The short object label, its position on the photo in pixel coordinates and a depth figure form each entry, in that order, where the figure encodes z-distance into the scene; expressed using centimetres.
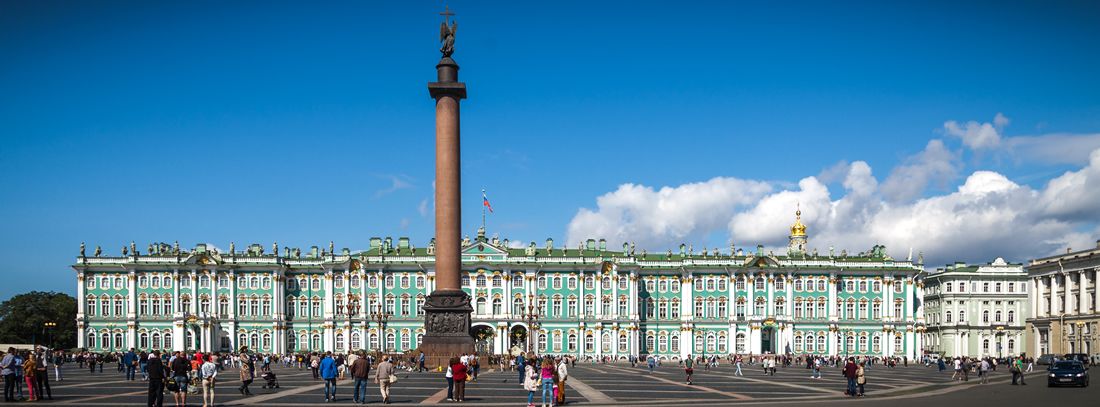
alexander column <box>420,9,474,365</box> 5653
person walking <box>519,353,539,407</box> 3064
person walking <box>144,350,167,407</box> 2889
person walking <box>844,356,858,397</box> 3922
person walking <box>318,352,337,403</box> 3312
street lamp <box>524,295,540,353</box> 11075
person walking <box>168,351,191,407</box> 2934
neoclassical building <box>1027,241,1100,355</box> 10531
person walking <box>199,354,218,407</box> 3002
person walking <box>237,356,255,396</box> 3575
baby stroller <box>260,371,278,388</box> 4119
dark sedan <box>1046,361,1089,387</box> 4800
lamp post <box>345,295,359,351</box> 10888
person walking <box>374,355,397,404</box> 3199
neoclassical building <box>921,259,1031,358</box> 12875
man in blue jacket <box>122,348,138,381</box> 4942
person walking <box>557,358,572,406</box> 3322
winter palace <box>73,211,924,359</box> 11025
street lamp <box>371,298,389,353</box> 10851
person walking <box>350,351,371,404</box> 3212
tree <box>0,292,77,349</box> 12312
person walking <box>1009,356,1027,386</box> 5054
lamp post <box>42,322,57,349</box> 11909
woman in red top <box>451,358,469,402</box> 3348
